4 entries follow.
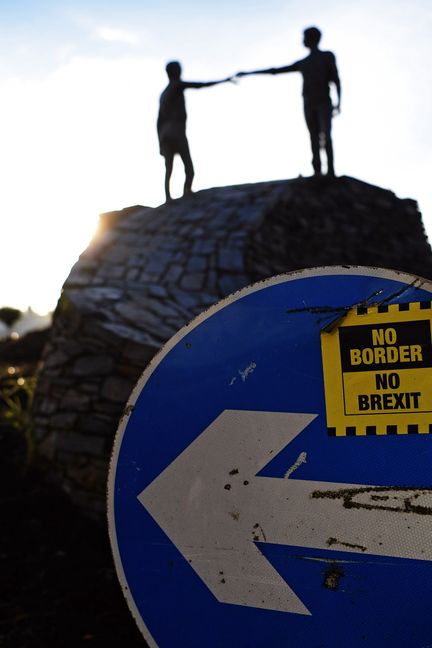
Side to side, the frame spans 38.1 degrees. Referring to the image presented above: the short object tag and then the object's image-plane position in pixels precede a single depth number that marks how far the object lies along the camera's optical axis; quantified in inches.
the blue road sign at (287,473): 40.4
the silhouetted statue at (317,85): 271.3
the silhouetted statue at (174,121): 289.1
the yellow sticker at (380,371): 40.7
